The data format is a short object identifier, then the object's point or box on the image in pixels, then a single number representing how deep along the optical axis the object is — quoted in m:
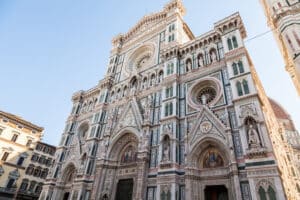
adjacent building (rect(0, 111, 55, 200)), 29.84
